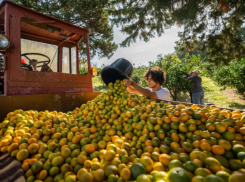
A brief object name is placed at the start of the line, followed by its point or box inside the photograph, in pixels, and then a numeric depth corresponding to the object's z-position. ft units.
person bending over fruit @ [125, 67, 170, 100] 12.00
